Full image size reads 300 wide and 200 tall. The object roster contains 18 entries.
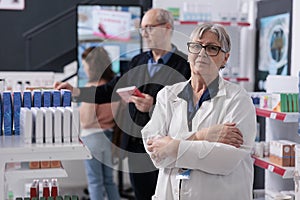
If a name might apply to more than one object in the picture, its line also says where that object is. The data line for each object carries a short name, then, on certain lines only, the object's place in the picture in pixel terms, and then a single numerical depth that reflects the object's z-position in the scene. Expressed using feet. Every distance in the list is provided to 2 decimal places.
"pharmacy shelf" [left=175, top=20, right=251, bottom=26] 17.98
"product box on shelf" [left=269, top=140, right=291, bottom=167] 12.75
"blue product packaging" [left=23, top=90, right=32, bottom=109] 9.27
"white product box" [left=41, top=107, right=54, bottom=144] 8.35
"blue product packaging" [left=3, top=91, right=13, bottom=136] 9.16
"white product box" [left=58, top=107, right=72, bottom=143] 8.42
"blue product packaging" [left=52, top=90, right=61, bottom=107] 9.43
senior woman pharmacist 7.98
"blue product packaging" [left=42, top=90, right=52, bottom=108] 9.35
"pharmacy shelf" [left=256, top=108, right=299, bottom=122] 12.38
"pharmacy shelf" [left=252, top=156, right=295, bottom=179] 12.45
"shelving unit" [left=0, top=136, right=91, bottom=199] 7.84
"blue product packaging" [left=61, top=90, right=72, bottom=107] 9.48
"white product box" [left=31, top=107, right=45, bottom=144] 8.29
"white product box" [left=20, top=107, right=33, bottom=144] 8.27
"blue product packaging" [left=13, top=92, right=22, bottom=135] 9.23
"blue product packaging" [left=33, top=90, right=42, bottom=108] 9.34
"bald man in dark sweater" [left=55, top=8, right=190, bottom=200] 10.00
